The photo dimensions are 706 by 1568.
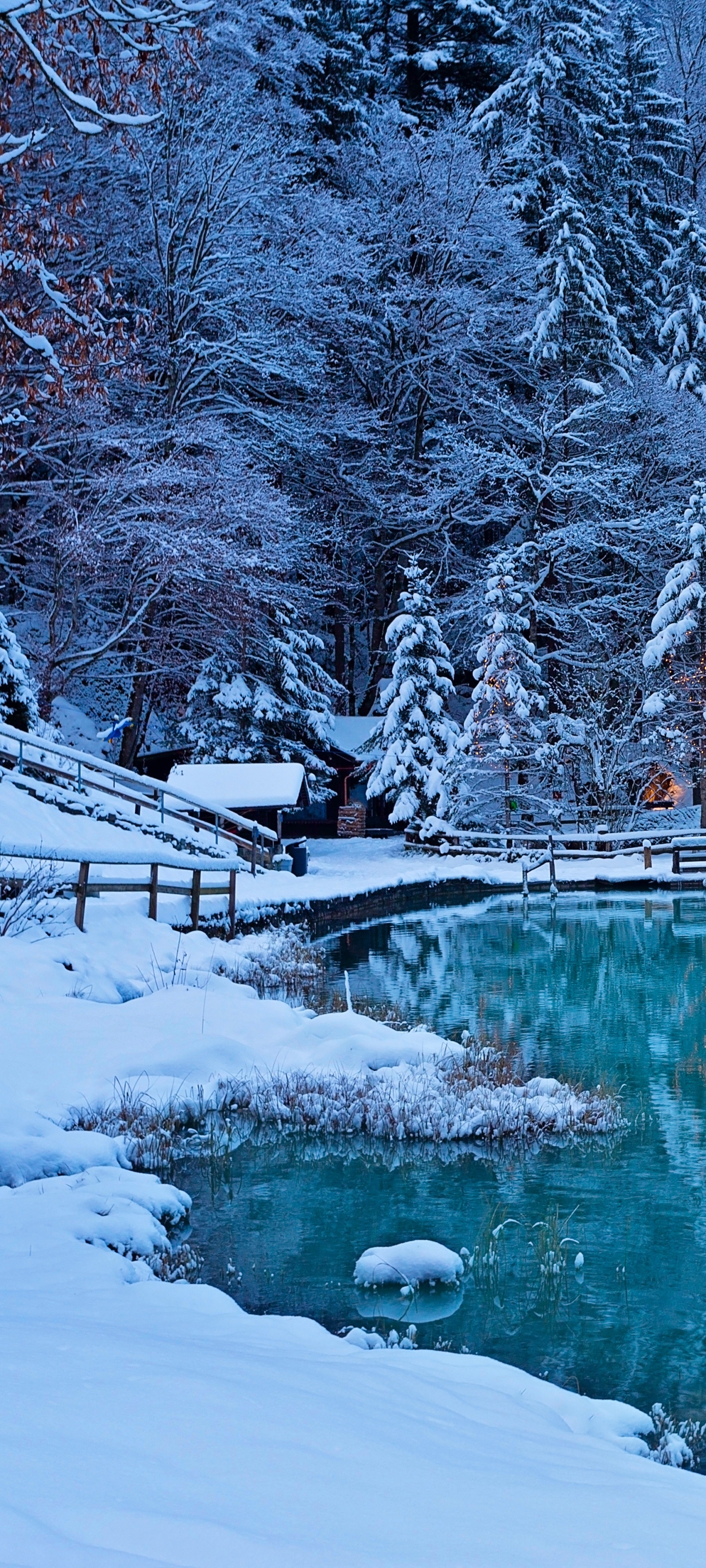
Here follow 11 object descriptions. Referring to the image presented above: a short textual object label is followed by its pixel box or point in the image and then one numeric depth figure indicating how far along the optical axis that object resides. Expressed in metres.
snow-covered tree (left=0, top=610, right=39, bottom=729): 25.50
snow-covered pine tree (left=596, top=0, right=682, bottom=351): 48.72
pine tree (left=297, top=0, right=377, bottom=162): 45.22
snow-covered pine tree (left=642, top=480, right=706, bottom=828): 38.38
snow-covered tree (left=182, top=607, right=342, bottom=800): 38.38
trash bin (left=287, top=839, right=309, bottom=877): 31.19
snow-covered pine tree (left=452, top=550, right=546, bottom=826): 38.50
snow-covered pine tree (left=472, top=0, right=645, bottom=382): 43.62
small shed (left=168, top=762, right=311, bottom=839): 31.14
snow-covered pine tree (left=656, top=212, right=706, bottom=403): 45.28
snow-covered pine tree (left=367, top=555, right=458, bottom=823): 38.66
